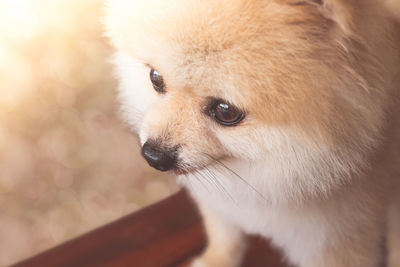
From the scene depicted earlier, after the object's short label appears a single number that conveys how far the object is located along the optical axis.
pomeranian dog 0.41
